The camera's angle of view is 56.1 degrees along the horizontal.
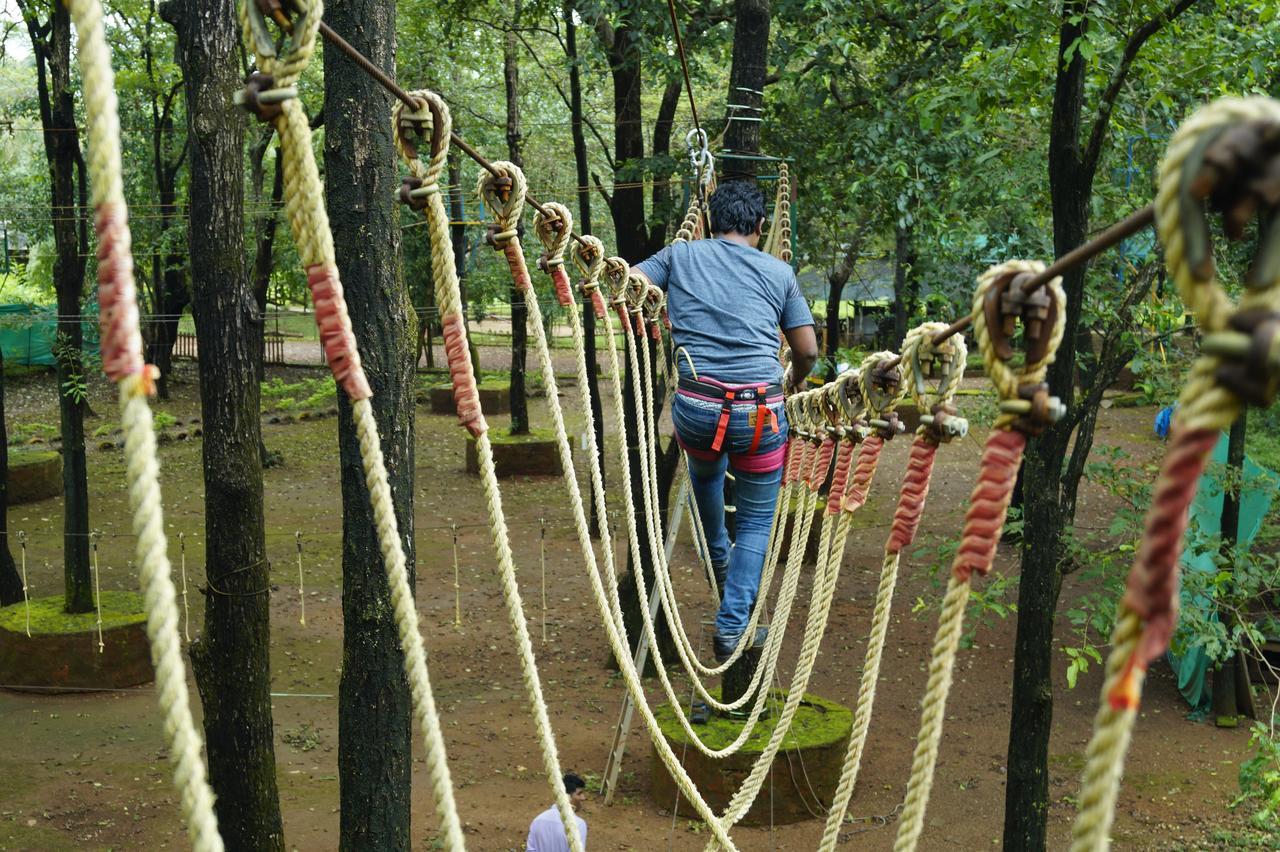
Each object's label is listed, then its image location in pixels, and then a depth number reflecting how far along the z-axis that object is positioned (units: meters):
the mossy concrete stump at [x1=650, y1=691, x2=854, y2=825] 5.33
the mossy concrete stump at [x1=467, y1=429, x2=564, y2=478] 12.87
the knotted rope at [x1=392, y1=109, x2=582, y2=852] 1.76
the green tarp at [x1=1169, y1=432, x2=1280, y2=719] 7.19
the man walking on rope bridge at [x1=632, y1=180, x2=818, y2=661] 4.00
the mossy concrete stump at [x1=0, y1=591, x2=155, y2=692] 7.07
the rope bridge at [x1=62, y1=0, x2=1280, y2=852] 0.78
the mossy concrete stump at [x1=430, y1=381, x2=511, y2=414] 16.12
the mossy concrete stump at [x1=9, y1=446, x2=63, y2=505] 11.69
